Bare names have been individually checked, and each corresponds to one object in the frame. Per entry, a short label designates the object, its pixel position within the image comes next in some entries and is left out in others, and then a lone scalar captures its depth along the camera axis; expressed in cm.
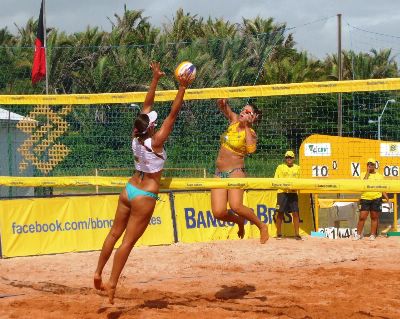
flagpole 2060
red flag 1719
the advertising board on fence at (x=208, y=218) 1603
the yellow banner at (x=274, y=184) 913
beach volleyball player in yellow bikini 977
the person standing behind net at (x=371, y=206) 1669
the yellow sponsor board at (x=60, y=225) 1418
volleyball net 1470
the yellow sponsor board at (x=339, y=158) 1781
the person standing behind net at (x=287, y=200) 1683
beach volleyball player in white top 838
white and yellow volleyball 850
